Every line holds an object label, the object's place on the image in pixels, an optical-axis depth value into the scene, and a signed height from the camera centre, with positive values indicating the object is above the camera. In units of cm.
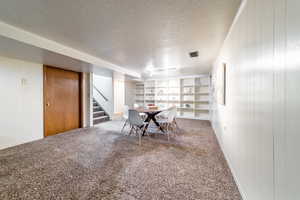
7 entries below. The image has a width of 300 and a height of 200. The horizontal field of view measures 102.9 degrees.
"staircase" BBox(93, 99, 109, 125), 539 -75
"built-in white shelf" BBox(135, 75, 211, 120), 598 +22
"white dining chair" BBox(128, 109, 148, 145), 310 -52
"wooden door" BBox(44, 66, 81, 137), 355 -3
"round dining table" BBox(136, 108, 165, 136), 360 -53
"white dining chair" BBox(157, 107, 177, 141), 346 -52
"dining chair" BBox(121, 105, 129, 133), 393 -46
